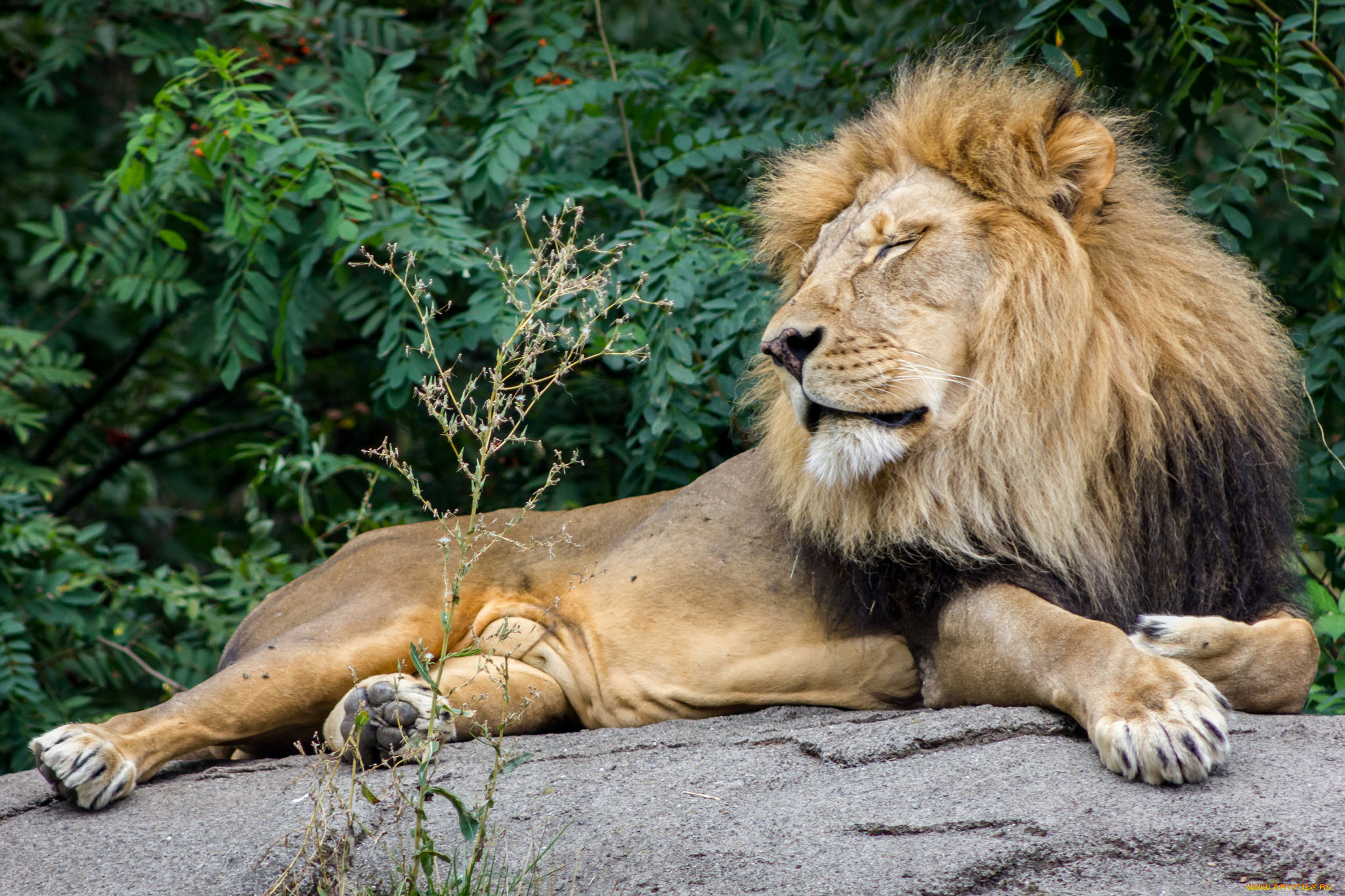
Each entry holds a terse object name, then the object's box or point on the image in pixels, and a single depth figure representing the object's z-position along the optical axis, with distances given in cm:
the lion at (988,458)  1615
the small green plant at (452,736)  1583
